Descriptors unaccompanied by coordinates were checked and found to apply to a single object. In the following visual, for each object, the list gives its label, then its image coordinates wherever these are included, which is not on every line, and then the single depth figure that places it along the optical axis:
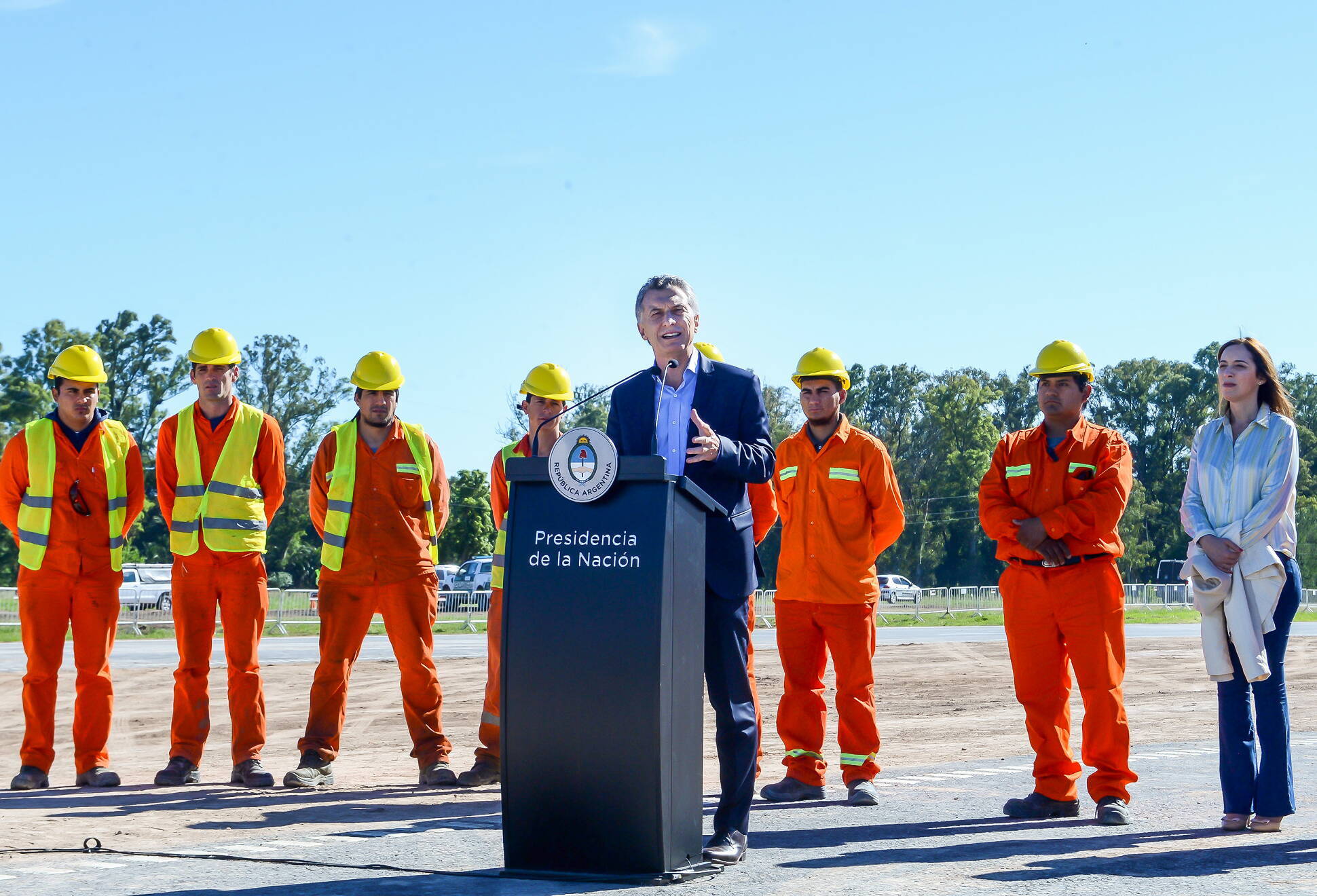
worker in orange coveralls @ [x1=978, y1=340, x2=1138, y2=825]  7.25
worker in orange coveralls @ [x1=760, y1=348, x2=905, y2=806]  8.23
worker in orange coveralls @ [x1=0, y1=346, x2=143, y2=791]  8.66
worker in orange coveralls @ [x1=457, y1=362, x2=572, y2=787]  8.61
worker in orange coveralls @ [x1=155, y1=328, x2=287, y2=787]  8.64
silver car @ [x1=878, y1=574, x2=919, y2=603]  50.12
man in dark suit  5.60
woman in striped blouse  6.57
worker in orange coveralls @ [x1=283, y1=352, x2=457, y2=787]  8.69
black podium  5.03
